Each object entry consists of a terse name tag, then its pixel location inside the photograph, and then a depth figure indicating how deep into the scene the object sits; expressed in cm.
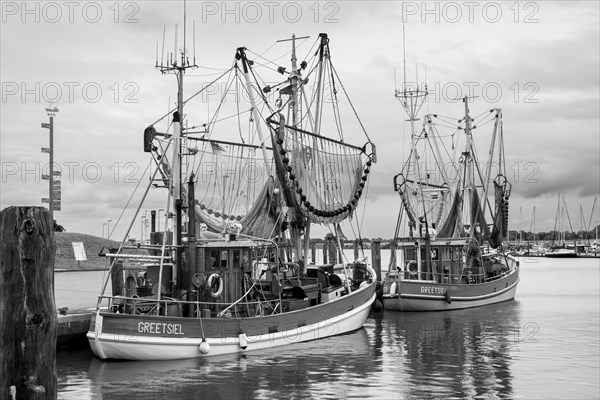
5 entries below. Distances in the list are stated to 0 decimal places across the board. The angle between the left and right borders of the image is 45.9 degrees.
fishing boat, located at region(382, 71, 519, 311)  3891
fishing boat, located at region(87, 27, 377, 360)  2178
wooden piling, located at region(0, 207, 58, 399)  700
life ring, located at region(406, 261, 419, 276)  4038
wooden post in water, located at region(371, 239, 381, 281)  4641
